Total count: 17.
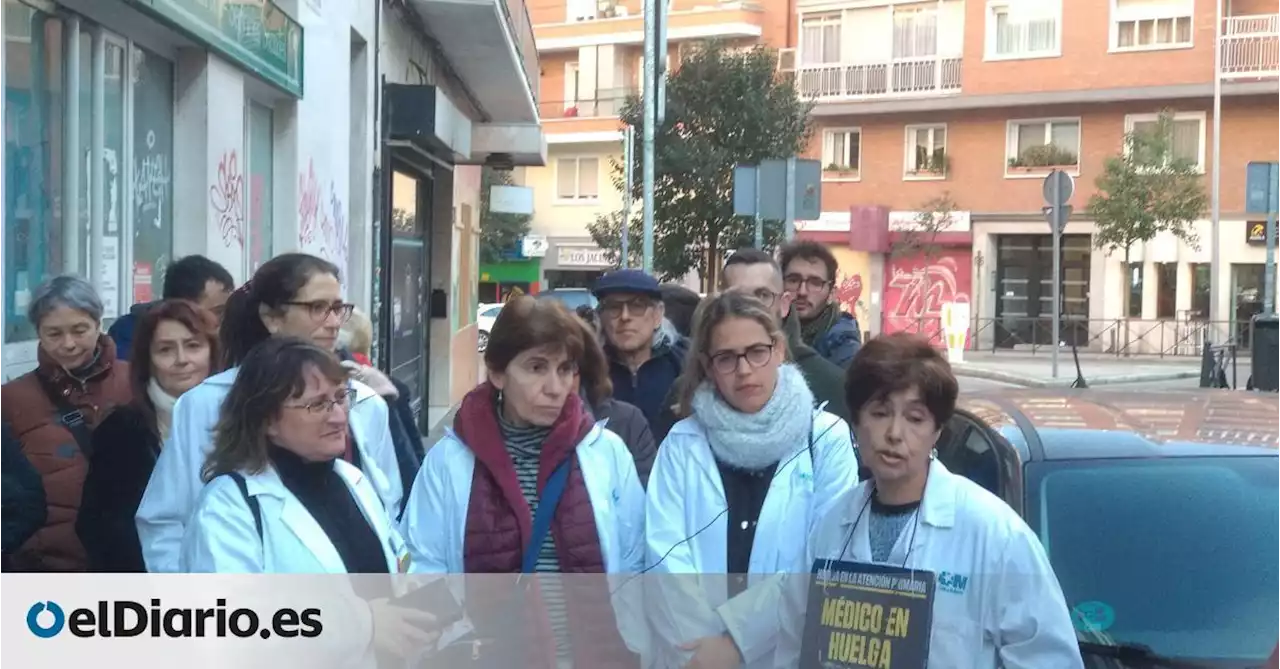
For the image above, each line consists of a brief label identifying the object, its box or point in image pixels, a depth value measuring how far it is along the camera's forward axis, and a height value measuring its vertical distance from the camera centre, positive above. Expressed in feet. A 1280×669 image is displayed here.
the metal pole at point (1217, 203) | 114.52 +7.06
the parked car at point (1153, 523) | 11.72 -2.13
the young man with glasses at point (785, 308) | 15.75 -0.34
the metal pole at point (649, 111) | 66.05 +8.11
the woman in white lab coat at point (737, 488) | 11.04 -1.70
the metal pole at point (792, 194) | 42.11 +2.69
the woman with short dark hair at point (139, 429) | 13.87 -1.59
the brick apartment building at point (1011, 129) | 121.19 +14.62
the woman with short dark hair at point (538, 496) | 11.80 -1.88
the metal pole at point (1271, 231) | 51.31 +2.20
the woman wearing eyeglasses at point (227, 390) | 12.53 -1.24
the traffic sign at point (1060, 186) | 65.16 +4.68
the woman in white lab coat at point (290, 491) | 9.78 -1.58
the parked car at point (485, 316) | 123.35 -3.42
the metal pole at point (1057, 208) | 64.75 +3.63
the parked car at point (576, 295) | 87.23 -1.04
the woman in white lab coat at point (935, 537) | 9.29 -1.77
